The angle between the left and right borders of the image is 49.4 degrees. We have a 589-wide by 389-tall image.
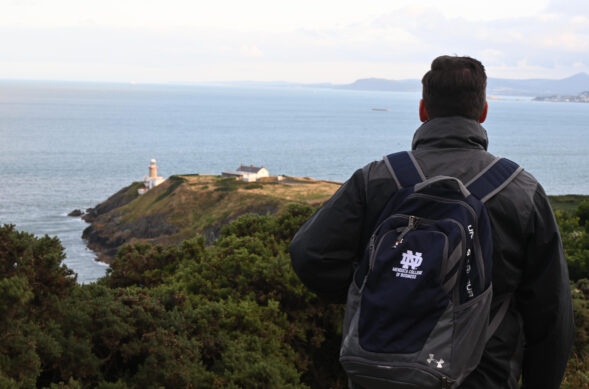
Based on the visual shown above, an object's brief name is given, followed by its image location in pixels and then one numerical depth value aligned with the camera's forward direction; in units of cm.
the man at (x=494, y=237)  273
